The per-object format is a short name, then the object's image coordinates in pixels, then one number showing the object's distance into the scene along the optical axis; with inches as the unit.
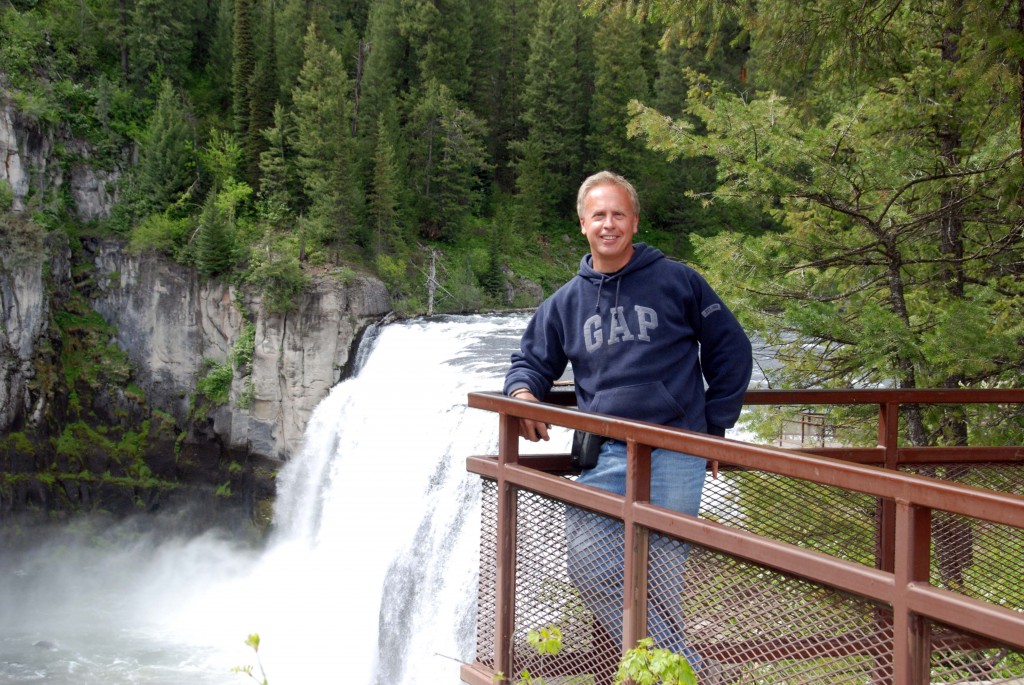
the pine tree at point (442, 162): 1185.4
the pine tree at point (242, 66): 1095.6
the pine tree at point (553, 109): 1364.4
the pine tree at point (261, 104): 1052.5
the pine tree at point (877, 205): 253.6
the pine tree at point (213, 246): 866.8
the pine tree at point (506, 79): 1417.3
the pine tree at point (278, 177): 995.9
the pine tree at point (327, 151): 953.5
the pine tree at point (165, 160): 957.8
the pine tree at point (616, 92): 1375.5
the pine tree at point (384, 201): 1019.3
